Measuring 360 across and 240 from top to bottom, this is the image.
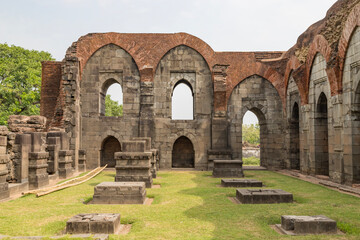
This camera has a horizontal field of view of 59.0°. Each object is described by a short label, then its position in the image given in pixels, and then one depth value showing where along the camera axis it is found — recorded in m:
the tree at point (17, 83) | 21.25
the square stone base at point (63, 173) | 11.98
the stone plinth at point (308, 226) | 4.92
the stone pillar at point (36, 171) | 9.32
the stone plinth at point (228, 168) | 12.48
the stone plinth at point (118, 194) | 7.33
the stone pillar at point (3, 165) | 7.45
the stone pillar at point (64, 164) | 12.00
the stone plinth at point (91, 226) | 4.92
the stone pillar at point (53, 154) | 11.45
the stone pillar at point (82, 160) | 14.55
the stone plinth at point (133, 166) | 9.93
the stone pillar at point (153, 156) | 11.97
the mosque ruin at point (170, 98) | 14.79
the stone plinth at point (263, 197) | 7.20
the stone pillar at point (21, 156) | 8.85
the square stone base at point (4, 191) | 7.42
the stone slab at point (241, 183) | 9.82
